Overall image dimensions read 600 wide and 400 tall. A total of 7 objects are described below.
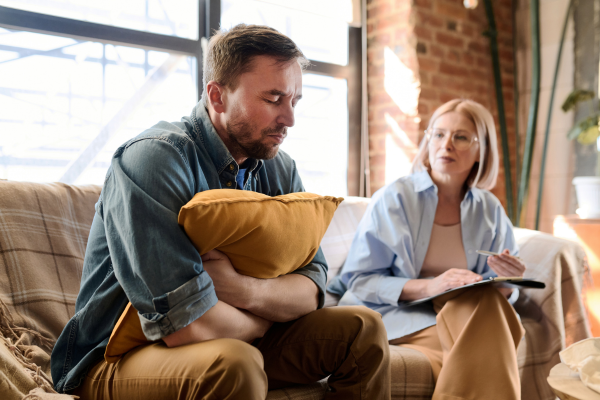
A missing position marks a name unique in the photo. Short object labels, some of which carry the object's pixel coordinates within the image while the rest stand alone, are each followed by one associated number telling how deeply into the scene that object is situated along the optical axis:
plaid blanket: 1.44
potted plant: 2.90
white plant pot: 2.89
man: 1.02
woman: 1.51
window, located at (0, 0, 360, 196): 2.20
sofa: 1.44
